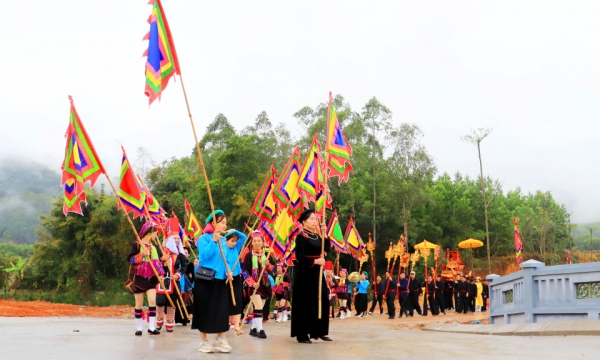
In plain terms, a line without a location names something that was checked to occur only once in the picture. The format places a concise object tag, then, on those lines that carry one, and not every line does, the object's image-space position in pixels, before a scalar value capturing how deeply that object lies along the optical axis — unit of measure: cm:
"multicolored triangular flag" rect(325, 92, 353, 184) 1203
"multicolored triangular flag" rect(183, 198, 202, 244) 1967
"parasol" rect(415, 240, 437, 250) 3379
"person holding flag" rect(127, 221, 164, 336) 1089
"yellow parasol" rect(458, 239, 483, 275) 3739
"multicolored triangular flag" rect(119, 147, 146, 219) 1271
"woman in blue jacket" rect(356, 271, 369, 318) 2680
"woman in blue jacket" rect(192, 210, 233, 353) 801
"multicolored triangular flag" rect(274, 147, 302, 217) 1330
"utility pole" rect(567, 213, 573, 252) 6013
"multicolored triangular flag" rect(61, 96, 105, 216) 1116
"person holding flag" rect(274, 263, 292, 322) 1902
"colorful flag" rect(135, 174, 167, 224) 1835
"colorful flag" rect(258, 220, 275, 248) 1688
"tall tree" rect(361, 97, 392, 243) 4722
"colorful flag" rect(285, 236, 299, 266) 1796
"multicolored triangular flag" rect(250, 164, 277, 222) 1373
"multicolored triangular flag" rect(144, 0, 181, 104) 945
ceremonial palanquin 3229
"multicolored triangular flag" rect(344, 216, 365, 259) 2400
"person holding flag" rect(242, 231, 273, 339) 1102
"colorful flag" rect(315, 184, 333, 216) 1187
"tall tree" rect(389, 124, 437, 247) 4594
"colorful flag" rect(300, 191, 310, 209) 1393
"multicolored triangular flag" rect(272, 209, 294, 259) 1534
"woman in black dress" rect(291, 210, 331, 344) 944
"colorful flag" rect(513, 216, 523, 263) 3189
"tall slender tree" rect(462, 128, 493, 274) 4163
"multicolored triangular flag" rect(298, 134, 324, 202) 1347
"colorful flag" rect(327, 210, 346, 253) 2133
